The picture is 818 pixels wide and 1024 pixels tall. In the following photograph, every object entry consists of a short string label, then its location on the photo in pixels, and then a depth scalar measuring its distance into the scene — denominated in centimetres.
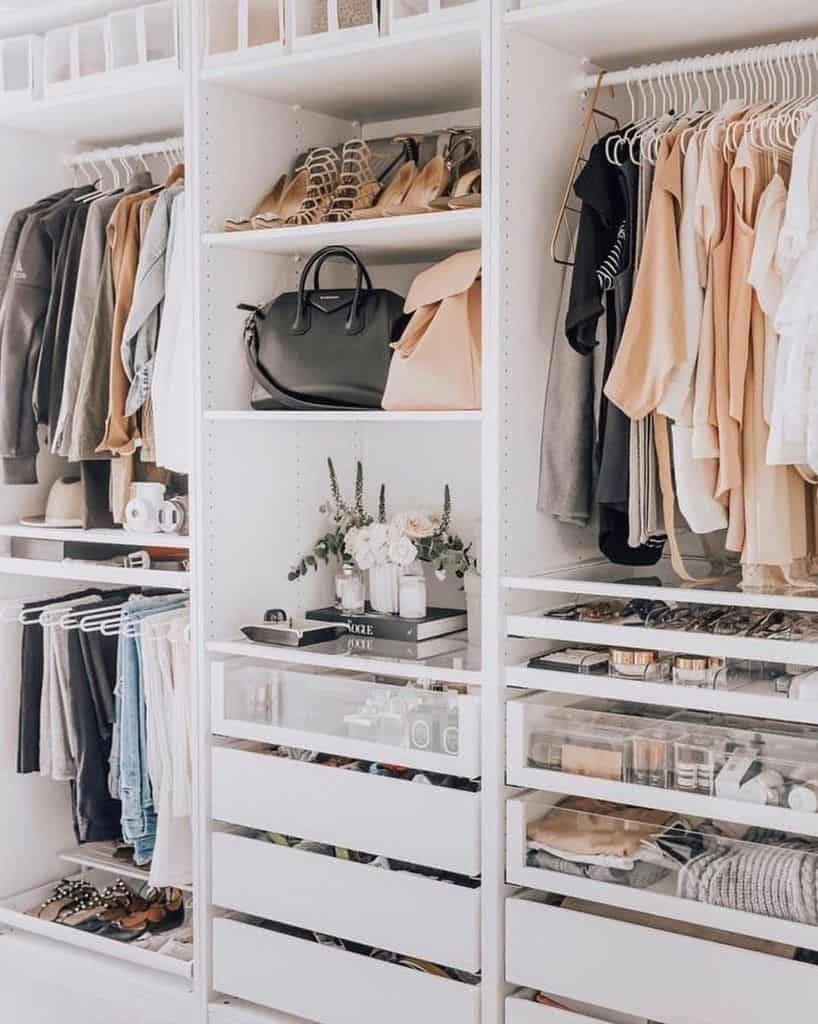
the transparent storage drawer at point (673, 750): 221
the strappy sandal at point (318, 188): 278
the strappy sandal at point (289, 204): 277
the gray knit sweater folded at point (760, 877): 217
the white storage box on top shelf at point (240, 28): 278
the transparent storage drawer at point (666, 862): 219
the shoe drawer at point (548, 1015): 240
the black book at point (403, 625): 274
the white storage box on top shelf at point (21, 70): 314
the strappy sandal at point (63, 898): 332
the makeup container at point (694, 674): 229
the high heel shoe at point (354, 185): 277
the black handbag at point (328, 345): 272
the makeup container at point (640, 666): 234
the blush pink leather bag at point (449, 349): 255
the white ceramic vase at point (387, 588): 289
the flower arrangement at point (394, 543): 285
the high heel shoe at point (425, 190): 262
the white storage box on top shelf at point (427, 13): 245
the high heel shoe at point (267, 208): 280
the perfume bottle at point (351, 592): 295
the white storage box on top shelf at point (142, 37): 295
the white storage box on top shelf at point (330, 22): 258
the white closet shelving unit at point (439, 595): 235
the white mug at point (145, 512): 303
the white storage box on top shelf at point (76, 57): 307
